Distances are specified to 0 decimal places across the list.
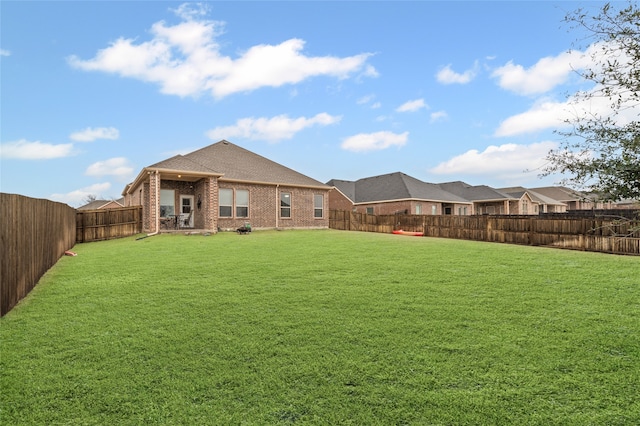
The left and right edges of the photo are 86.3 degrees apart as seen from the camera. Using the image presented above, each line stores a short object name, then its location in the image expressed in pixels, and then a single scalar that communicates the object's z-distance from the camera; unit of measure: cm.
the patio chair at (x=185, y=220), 2126
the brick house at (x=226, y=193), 1917
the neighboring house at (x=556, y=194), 5822
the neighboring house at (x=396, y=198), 3272
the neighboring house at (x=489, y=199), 3941
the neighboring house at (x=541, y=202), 4456
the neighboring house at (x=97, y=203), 5396
